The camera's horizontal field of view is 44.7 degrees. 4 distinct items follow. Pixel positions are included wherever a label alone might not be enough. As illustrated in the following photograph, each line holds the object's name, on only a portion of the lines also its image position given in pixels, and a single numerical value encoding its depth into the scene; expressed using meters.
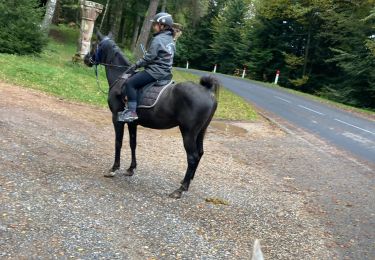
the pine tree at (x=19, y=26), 18.11
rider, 7.09
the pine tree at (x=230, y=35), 55.53
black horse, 7.00
